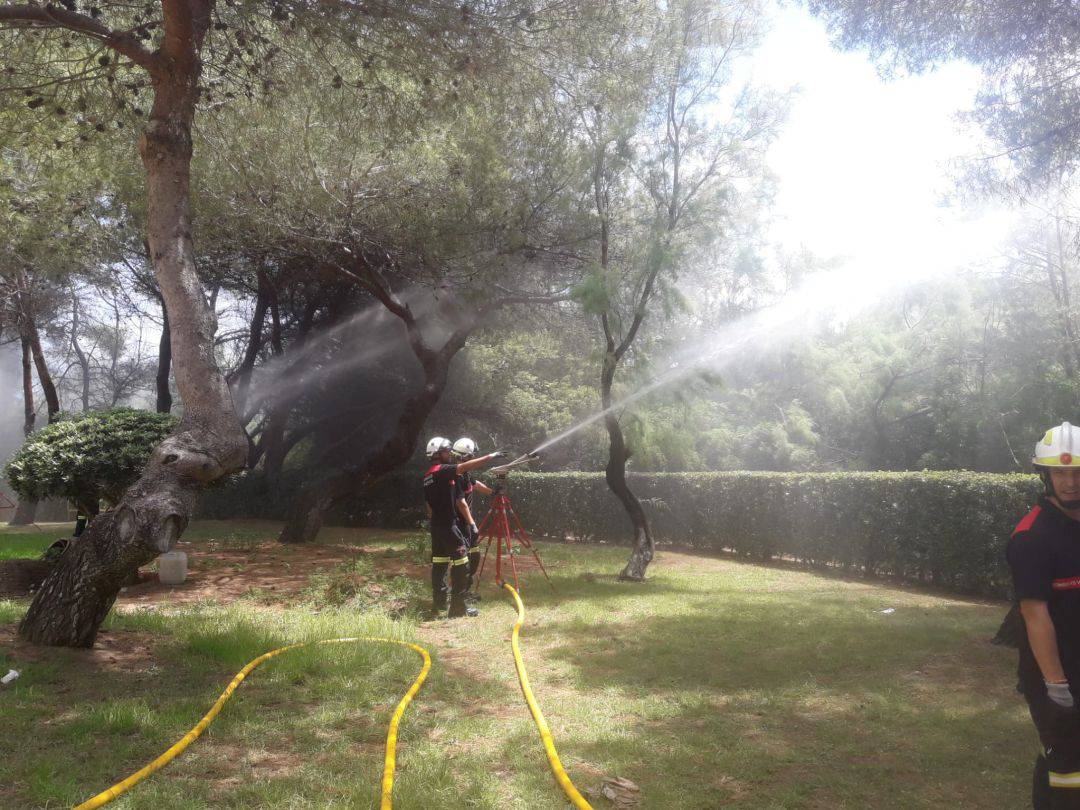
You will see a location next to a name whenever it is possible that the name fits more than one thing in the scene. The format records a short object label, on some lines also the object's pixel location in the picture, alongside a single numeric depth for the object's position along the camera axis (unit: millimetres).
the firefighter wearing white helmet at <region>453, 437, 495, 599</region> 8414
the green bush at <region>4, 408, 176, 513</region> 8539
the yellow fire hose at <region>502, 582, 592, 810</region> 3455
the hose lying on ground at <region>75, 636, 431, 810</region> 3316
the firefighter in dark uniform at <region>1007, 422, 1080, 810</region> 2701
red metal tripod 9117
